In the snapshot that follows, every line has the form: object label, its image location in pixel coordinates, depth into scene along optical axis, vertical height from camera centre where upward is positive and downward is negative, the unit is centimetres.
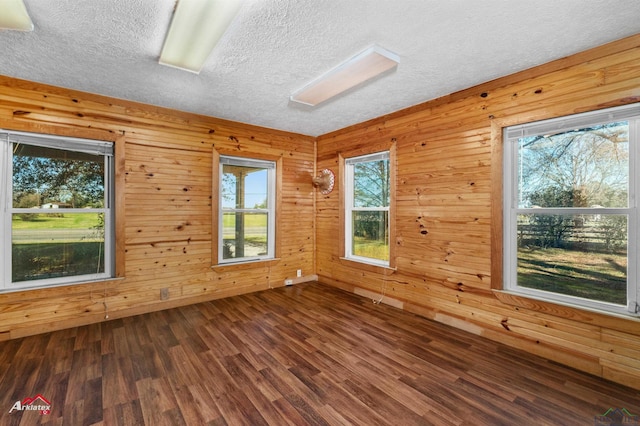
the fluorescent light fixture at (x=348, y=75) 229 +128
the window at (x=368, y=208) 402 +8
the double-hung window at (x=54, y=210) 285 +2
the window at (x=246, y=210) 419 +4
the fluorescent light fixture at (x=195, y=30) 173 +127
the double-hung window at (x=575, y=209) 217 +4
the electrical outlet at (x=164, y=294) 357 -104
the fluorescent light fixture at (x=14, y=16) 169 +125
